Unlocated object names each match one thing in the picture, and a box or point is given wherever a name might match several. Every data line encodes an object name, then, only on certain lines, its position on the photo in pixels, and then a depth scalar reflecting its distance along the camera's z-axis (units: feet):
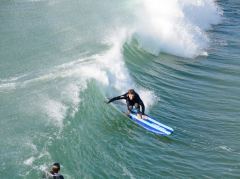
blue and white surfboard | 70.08
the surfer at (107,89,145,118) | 71.31
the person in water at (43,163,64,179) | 45.78
